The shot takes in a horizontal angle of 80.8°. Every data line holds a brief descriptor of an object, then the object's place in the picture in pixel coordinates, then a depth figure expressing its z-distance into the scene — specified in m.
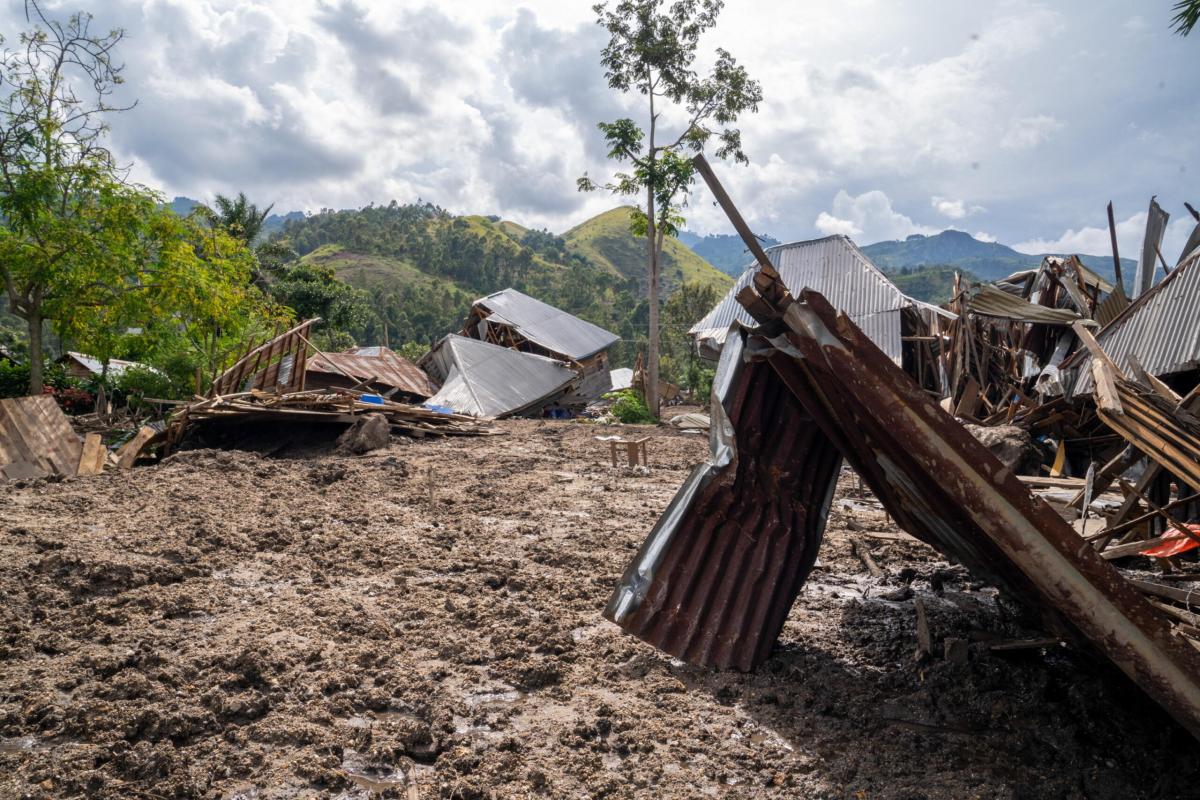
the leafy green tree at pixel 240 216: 34.97
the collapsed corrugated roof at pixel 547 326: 27.42
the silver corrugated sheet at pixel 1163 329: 6.69
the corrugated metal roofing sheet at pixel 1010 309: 8.45
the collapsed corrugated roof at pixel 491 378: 19.72
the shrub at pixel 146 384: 16.56
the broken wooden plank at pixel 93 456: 9.09
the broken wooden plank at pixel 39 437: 8.77
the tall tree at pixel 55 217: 12.26
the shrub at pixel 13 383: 16.12
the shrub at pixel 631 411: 20.50
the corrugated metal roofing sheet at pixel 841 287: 16.78
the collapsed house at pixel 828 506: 2.36
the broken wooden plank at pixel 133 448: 10.16
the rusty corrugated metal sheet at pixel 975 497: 2.28
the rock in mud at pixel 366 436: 10.82
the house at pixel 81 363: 29.66
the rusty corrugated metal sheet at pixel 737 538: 3.42
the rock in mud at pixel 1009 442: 7.10
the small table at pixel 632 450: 10.14
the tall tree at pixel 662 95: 20.12
